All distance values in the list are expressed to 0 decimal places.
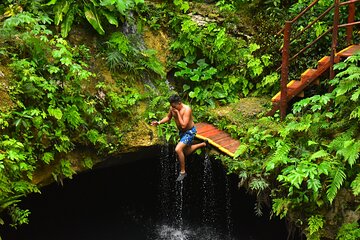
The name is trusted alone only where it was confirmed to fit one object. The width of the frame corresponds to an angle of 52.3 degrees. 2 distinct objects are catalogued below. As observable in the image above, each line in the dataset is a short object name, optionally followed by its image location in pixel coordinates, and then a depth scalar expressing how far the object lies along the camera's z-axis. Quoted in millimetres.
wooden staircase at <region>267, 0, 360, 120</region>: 7270
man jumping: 7379
